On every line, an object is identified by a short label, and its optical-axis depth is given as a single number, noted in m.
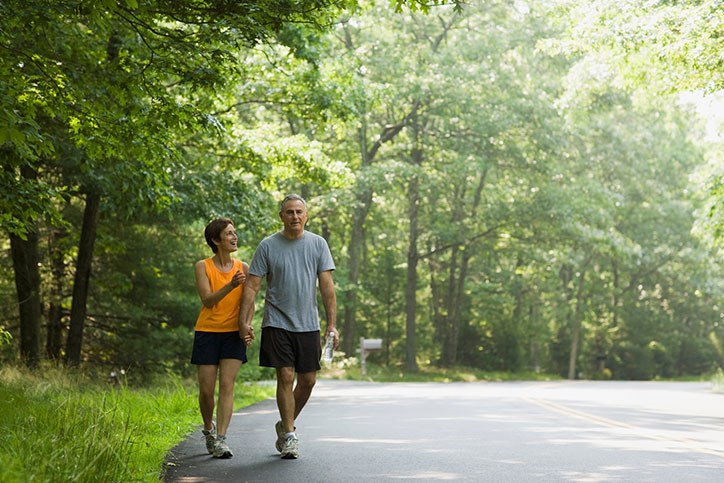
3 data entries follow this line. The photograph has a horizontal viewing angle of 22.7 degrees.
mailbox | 55.24
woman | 14.19
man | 14.09
